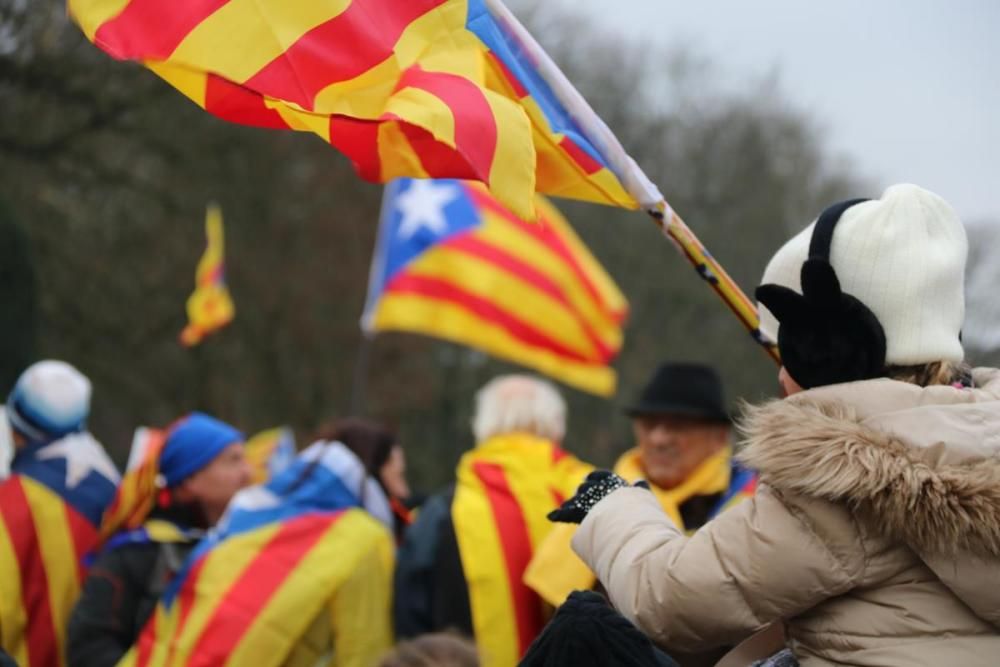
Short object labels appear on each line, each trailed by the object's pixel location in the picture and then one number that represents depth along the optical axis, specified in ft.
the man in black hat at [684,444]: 30.25
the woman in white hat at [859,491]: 13.42
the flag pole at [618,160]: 18.07
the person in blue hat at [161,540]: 27.58
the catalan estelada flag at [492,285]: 51.65
